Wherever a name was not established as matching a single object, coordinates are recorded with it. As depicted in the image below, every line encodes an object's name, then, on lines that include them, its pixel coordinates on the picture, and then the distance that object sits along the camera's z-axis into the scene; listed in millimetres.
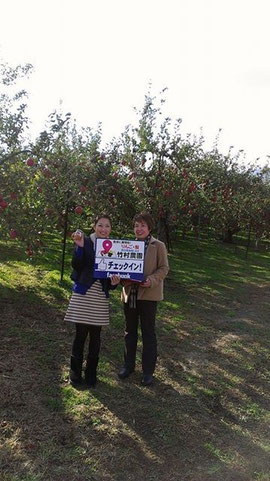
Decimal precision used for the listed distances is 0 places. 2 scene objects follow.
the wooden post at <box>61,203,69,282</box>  7491
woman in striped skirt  4148
